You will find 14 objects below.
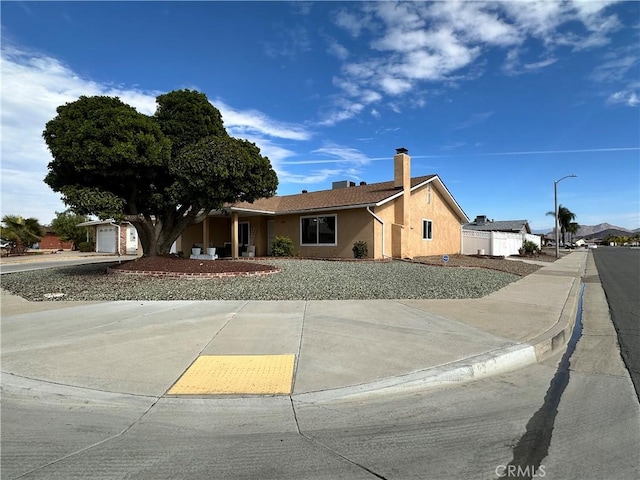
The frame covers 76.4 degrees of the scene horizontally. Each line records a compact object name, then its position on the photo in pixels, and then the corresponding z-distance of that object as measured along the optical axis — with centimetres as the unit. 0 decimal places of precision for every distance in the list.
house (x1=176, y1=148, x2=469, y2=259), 1986
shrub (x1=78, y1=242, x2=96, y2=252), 3762
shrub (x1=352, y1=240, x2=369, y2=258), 1925
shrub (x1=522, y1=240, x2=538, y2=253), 3754
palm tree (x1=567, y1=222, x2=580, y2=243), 9958
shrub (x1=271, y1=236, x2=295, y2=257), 2073
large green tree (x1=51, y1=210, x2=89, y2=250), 4238
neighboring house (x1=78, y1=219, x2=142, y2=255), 3303
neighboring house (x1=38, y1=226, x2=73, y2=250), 5109
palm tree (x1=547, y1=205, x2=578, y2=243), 8200
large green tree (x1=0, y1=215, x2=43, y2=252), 3341
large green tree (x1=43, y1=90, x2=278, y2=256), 1143
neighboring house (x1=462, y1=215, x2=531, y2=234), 5029
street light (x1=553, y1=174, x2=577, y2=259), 3407
